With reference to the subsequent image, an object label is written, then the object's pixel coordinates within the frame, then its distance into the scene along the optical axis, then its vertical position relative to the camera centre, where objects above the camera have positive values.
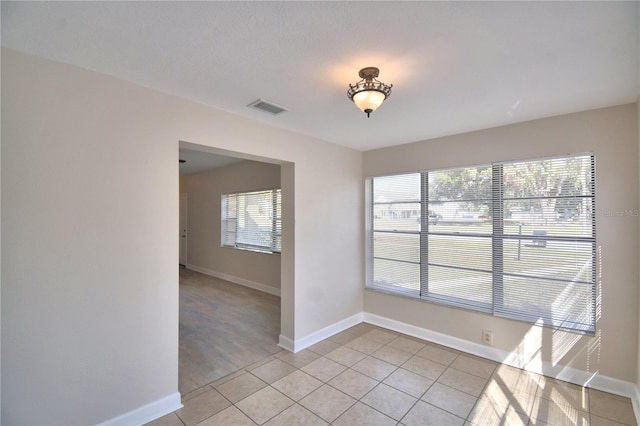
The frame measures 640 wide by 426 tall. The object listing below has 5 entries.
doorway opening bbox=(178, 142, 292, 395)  3.16 -1.50
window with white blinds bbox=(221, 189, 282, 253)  5.56 -0.11
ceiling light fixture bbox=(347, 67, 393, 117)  1.88 +0.84
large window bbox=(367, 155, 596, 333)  2.69 -0.26
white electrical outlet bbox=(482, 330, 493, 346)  3.12 -1.35
